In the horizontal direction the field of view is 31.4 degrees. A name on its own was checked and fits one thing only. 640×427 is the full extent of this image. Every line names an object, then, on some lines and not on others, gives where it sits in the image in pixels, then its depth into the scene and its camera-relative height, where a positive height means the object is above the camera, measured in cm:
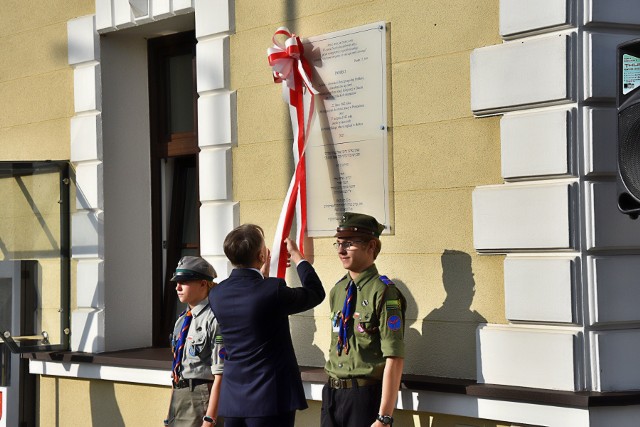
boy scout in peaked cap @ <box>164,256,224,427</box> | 620 -72
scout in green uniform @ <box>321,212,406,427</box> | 550 -61
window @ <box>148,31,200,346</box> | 822 +37
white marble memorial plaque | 630 +49
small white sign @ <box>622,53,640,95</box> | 484 +59
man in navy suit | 554 -60
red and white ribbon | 665 +60
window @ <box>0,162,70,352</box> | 834 -25
